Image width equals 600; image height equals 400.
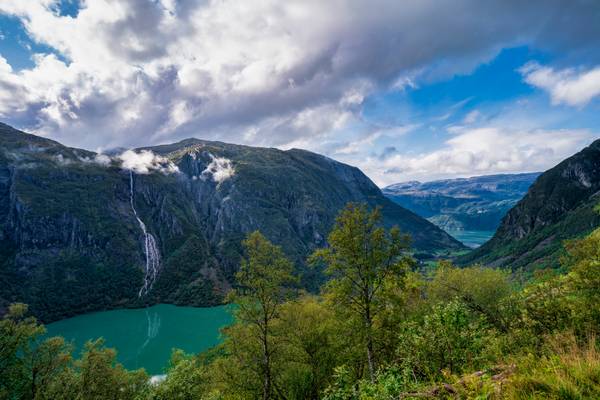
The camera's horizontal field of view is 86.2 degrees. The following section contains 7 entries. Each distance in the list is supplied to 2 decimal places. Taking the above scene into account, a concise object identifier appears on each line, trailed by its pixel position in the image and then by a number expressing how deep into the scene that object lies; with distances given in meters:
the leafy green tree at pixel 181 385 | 24.56
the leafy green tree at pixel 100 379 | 40.38
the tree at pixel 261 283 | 25.12
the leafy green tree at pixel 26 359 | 35.66
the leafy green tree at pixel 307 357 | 30.27
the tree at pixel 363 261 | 21.91
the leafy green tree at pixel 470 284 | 39.41
